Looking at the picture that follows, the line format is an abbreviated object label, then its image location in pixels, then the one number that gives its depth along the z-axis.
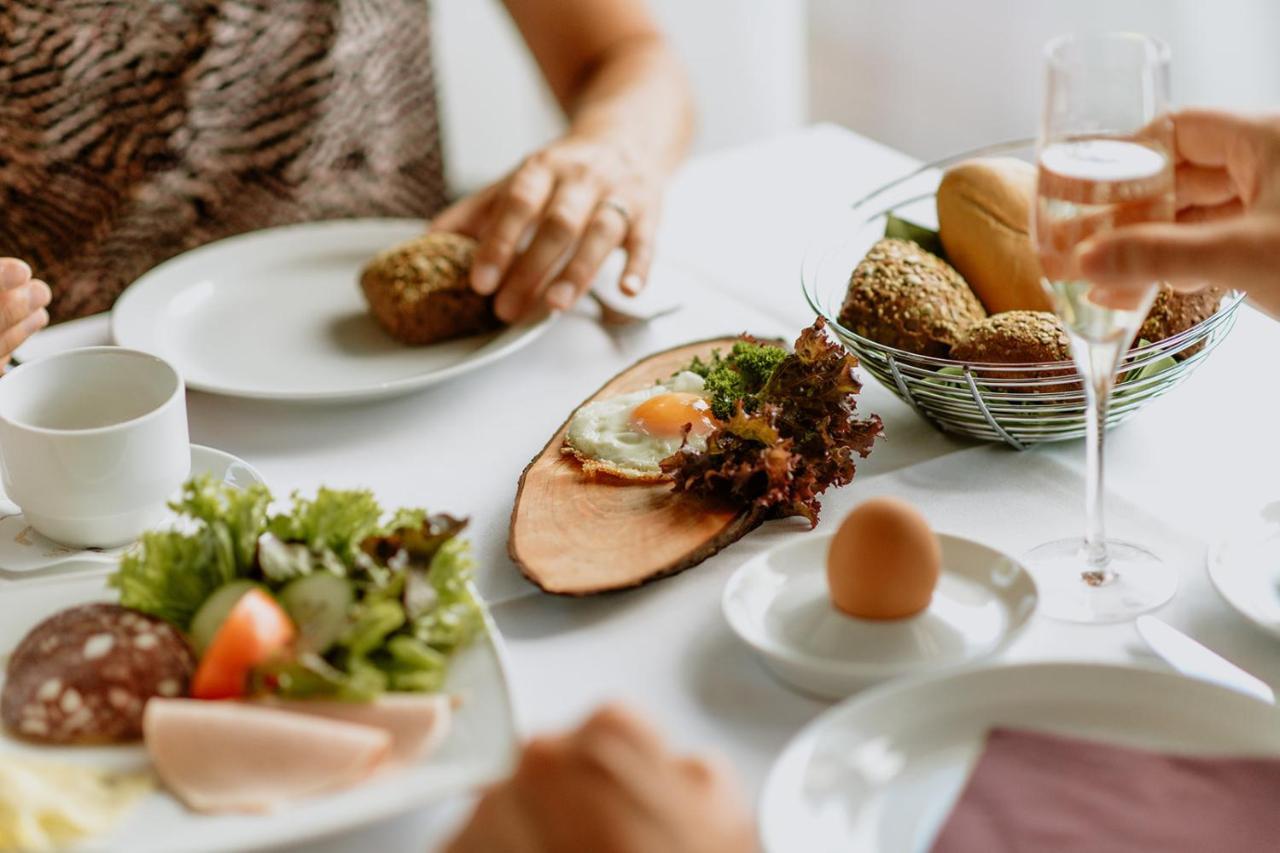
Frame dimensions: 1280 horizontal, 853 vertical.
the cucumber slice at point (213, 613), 0.91
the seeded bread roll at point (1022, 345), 1.18
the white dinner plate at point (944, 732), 0.77
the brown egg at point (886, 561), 0.93
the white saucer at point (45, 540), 1.10
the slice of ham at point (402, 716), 0.81
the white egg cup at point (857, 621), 0.90
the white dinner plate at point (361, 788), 0.75
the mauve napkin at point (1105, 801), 0.74
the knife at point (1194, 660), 0.90
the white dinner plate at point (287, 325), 1.46
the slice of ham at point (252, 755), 0.78
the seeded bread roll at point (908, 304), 1.26
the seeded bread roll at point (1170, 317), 1.22
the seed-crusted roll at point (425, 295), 1.53
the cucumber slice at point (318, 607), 0.89
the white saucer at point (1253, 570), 0.95
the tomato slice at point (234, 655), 0.85
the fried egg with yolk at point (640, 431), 1.20
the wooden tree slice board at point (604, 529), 1.05
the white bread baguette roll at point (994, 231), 1.32
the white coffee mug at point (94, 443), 1.07
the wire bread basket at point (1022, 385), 1.14
